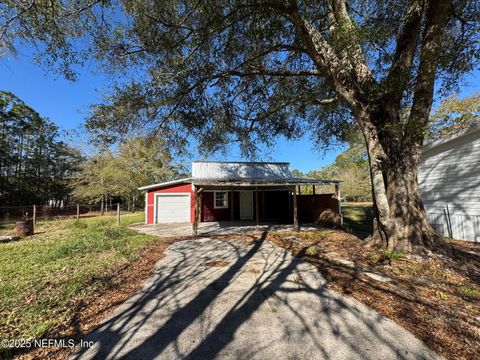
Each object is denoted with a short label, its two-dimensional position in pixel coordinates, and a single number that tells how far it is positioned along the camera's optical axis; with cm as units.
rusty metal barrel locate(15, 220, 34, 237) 988
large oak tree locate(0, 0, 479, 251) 502
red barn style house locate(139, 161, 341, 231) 1511
